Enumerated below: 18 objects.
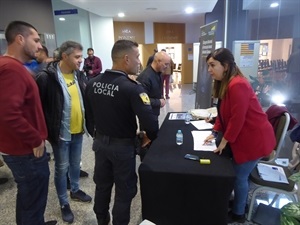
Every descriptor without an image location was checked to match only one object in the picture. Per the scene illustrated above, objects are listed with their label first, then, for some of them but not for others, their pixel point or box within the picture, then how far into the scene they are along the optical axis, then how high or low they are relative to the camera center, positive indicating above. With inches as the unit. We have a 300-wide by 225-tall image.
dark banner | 139.4 -10.3
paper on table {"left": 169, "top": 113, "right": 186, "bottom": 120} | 97.3 -26.0
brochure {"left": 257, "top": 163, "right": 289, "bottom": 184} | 67.6 -37.0
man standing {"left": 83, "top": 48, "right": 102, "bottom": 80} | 224.1 -6.2
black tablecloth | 54.5 -32.4
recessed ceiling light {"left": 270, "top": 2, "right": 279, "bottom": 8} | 137.3 +29.8
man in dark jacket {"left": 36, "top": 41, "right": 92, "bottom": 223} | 66.7 -14.9
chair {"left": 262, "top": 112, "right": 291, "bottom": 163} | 69.0 -23.6
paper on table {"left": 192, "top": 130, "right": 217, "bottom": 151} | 67.3 -26.7
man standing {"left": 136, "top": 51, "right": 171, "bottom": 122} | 95.9 -8.7
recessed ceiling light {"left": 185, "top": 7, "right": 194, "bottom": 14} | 255.7 +53.2
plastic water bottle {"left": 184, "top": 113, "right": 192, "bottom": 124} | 91.2 -25.6
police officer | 54.2 -16.8
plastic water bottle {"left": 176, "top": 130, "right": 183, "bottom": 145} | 70.9 -25.7
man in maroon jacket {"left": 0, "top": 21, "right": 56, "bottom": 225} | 48.3 -14.3
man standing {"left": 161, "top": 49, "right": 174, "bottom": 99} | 267.5 -29.7
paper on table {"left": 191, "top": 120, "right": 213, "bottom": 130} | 84.0 -26.1
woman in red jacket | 56.8 -16.7
